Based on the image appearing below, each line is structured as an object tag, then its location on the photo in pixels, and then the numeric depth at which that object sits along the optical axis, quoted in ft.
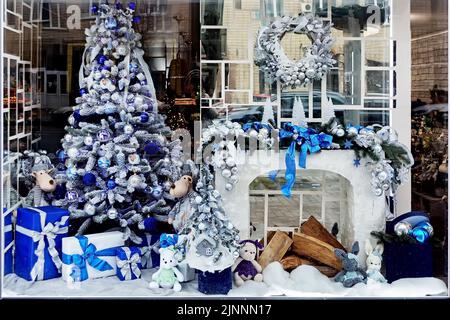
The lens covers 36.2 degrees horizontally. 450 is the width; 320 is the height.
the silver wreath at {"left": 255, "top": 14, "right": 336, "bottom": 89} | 15.29
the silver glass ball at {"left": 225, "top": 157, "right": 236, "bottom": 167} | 14.26
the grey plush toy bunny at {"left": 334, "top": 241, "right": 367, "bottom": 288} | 13.76
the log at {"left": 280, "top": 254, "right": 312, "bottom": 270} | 14.37
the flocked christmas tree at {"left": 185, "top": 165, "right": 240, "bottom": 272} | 13.29
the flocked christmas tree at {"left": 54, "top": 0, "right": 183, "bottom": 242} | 14.97
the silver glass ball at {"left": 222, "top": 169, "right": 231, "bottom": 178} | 14.20
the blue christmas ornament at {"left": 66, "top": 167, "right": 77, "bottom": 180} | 15.07
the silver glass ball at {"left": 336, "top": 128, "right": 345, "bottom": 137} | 14.62
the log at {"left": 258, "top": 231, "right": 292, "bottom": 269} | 14.48
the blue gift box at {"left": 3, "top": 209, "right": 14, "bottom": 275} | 13.52
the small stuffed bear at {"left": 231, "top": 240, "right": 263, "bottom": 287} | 13.89
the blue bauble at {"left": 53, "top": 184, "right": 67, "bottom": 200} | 15.37
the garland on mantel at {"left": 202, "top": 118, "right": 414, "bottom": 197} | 14.37
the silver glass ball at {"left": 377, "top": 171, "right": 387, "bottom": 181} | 14.25
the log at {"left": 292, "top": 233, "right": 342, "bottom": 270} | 14.34
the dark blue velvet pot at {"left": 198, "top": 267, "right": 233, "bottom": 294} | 13.33
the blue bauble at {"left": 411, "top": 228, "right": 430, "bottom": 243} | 13.85
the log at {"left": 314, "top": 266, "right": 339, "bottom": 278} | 14.21
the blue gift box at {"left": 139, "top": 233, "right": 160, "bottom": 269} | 14.76
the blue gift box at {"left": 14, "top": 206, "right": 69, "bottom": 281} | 14.19
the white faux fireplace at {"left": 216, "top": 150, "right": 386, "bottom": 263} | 14.47
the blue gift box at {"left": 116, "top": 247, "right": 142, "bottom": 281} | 14.29
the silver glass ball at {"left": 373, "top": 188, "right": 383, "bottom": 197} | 14.33
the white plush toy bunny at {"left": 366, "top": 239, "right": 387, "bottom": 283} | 13.87
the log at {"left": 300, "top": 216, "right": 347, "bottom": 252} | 14.80
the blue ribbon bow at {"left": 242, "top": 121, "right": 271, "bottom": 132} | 14.67
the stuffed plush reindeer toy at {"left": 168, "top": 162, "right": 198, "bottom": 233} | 14.75
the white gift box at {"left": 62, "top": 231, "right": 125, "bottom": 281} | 14.16
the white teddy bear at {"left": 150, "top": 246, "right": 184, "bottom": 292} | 13.64
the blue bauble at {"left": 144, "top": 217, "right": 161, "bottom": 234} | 15.21
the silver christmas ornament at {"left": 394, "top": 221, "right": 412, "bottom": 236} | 14.02
